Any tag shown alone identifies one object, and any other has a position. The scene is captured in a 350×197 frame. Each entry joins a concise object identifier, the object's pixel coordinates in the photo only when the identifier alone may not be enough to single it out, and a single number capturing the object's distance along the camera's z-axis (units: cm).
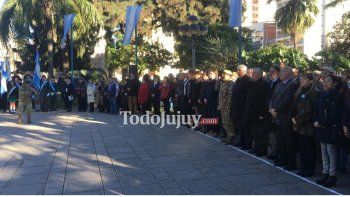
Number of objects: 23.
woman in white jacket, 2036
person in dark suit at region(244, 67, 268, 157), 918
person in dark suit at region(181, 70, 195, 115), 1374
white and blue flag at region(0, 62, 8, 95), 2088
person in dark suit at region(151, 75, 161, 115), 1777
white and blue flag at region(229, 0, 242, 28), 1393
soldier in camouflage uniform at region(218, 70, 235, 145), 1070
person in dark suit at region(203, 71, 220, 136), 1206
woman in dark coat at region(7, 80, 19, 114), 1896
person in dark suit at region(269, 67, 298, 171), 795
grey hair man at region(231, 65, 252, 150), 1002
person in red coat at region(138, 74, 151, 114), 1812
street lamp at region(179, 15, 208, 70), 1867
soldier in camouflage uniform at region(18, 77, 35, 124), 1566
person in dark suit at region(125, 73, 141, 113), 1900
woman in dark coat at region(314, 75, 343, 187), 677
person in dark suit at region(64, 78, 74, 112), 2085
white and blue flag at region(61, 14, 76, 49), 2384
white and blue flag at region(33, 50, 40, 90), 2104
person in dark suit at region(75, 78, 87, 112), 2078
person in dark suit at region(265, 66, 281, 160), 894
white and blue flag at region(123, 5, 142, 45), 2036
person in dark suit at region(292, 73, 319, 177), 740
